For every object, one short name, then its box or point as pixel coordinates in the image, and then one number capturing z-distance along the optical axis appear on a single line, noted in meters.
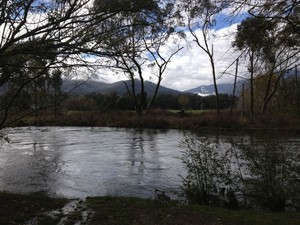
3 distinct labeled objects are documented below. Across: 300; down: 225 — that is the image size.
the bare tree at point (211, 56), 26.56
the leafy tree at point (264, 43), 4.28
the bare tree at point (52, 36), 4.02
